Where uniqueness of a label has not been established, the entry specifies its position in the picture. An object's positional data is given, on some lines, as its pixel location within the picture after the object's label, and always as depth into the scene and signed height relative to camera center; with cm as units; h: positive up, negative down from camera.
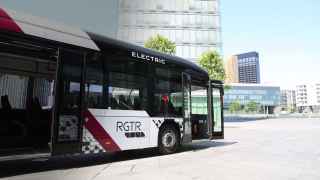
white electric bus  657 +44
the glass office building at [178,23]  5191 +1463
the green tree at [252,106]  10781 +124
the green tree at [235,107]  10556 +87
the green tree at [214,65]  3117 +443
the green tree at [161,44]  2775 +577
